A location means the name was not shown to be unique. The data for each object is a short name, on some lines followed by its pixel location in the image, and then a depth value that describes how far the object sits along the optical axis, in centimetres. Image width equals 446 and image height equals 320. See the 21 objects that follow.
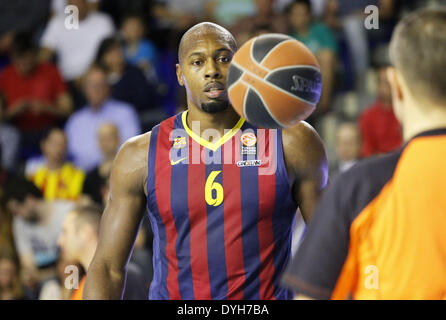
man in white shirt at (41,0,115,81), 1720
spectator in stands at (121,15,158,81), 1697
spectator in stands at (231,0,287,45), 1611
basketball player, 691
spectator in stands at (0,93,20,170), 1568
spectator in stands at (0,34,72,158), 1639
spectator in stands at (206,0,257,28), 1731
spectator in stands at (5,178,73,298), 1341
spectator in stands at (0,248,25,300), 1234
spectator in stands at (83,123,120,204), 1387
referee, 420
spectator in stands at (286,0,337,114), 1588
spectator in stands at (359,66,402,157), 1508
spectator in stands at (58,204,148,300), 986
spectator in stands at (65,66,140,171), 1491
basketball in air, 619
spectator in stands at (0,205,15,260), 1309
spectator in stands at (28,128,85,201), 1436
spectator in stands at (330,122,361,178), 1430
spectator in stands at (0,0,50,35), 1777
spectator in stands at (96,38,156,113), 1591
